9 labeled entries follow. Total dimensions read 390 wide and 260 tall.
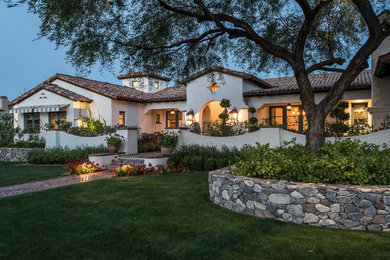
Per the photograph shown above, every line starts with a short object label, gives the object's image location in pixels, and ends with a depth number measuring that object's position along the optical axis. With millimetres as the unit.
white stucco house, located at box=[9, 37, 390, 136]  15289
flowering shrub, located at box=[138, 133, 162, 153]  13470
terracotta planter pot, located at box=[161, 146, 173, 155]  10734
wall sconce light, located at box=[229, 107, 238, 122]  15195
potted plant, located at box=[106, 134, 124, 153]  11867
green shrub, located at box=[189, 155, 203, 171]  9867
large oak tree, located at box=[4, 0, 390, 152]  6262
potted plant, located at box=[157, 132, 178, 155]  10648
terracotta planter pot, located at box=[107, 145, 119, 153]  11953
